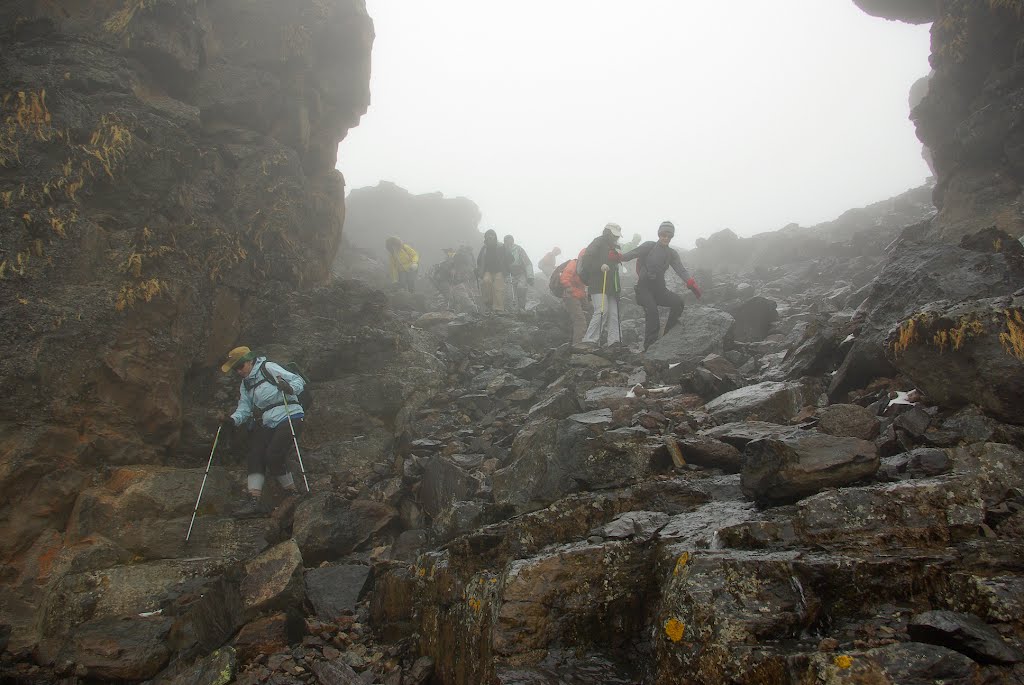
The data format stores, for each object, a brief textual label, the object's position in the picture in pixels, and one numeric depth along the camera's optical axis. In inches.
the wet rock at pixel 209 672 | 212.6
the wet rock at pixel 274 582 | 256.1
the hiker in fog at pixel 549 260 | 1353.3
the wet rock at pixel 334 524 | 320.2
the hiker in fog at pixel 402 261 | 1173.7
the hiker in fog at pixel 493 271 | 906.7
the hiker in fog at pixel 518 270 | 949.2
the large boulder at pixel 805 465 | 179.6
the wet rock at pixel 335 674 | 213.0
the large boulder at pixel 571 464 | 245.9
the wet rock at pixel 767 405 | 302.7
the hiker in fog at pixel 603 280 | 625.6
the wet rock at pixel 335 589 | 263.9
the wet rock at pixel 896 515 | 154.1
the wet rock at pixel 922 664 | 106.7
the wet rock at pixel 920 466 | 184.4
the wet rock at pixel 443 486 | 327.3
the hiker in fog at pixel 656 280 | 581.9
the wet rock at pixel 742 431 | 241.9
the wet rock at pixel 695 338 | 514.9
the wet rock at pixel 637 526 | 188.4
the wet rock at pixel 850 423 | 231.9
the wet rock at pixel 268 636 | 231.1
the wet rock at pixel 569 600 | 168.7
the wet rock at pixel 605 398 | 387.9
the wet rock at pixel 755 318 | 638.5
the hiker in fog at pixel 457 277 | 1133.5
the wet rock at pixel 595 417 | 284.8
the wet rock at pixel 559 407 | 370.9
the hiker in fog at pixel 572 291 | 721.6
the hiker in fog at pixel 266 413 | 389.1
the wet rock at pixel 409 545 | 308.5
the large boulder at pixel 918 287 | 309.6
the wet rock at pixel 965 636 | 110.8
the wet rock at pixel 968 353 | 211.5
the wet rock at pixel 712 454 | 236.1
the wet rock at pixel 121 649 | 222.5
